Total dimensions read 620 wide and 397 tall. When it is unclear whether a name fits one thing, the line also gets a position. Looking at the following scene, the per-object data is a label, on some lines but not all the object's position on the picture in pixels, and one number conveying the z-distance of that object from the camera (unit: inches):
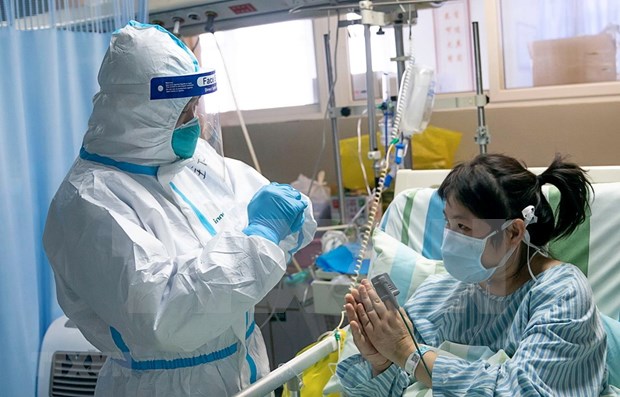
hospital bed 56.4
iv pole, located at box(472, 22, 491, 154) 85.3
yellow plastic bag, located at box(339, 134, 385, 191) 115.7
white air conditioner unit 78.5
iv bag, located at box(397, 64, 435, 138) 93.5
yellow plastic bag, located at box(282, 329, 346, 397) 60.4
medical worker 51.1
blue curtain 72.1
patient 47.2
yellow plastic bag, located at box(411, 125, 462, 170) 105.0
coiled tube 78.0
